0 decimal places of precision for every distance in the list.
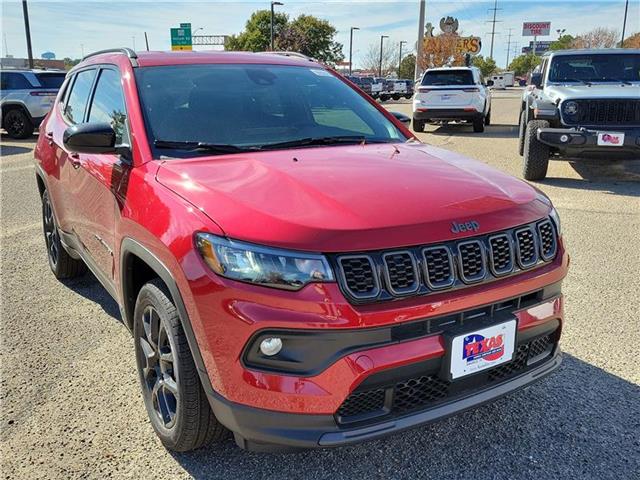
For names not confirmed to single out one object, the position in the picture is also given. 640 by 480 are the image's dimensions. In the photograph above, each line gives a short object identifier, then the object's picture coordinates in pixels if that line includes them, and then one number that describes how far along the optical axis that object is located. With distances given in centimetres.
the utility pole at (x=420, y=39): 3183
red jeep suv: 187
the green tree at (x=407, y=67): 7877
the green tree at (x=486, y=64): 8369
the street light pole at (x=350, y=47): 6451
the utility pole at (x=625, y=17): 6108
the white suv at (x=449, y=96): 1468
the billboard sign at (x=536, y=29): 11188
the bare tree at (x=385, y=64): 9000
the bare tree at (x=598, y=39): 6353
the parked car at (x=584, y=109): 773
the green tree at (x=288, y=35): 5653
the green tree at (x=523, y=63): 9755
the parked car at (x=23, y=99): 1495
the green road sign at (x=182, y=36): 4756
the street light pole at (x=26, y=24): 2614
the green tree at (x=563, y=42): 8019
